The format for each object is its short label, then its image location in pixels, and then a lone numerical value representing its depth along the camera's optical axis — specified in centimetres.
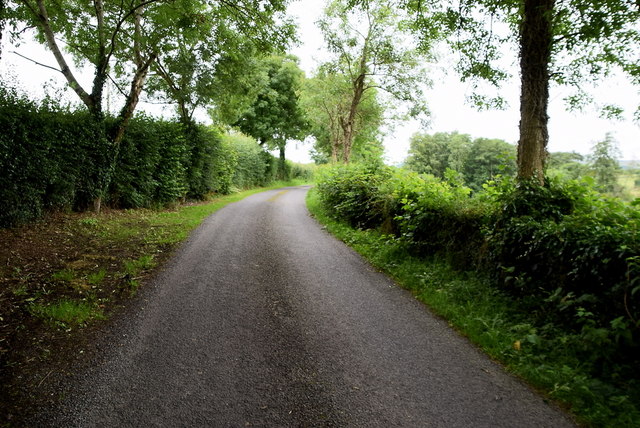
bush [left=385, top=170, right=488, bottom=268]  579
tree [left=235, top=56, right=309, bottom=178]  3328
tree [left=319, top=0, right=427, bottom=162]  1934
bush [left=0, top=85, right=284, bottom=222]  752
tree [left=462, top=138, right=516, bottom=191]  5122
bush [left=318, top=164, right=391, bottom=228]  1009
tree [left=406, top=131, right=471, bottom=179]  5478
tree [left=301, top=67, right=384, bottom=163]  2321
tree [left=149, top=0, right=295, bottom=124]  1105
